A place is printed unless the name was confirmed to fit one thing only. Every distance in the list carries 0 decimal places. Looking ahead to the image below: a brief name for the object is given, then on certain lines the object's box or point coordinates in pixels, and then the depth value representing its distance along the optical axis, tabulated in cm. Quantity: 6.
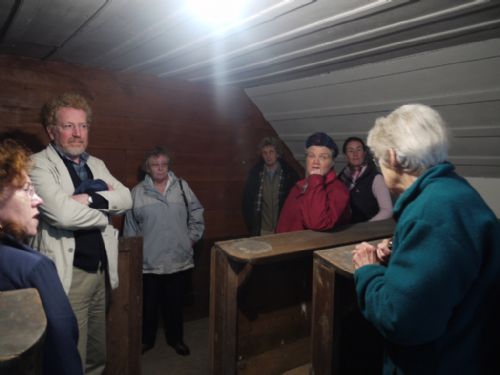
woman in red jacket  209
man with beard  167
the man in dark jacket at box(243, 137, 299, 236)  318
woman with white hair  87
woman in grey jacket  265
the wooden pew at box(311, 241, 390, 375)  145
